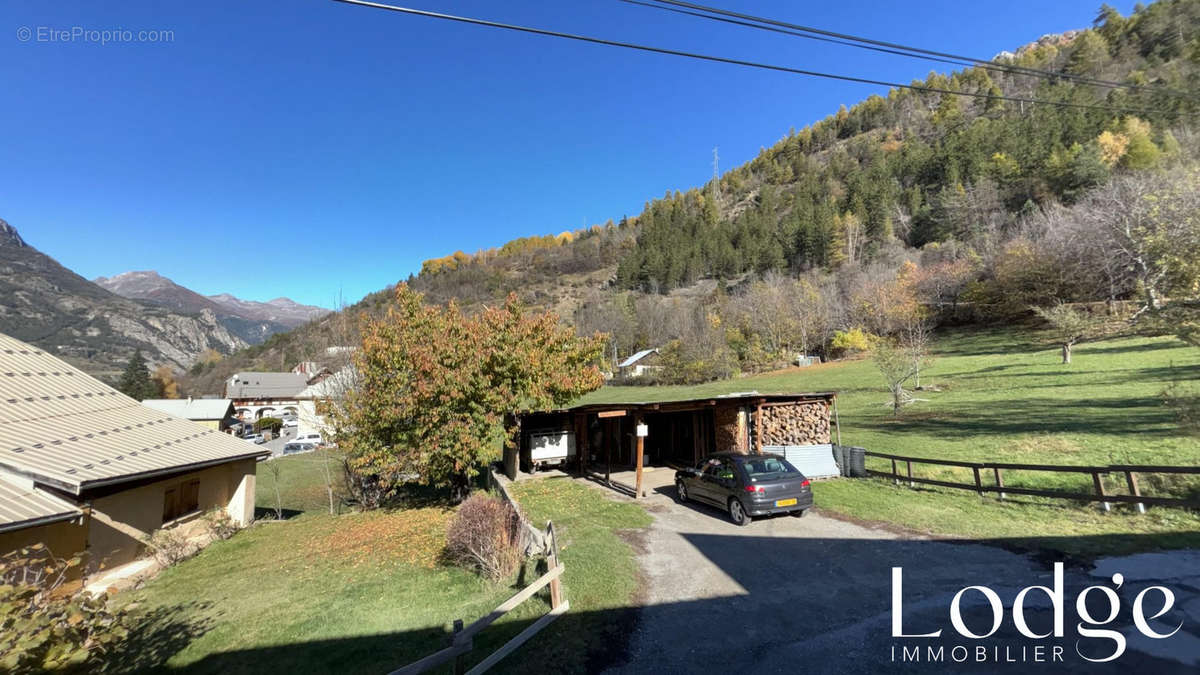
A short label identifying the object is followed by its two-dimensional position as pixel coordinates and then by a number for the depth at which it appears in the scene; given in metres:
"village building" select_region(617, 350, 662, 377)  56.83
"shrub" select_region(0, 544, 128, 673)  3.56
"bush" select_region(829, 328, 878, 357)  48.31
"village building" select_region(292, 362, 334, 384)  58.41
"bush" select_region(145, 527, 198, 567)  11.88
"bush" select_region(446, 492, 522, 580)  9.16
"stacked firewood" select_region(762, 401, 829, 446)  17.55
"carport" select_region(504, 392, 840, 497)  16.59
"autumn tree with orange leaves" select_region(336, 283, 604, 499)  15.70
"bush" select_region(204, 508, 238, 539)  14.45
